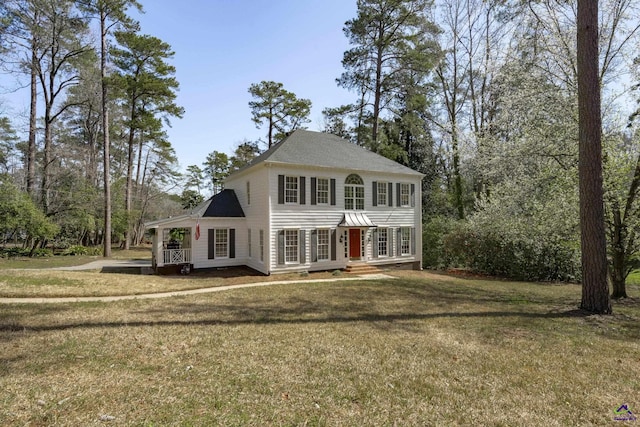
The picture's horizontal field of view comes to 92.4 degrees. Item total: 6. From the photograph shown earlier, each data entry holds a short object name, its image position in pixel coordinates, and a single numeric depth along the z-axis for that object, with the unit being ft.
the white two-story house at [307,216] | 49.67
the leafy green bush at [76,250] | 74.84
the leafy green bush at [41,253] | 68.25
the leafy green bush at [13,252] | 64.60
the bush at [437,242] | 64.18
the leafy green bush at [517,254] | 51.60
